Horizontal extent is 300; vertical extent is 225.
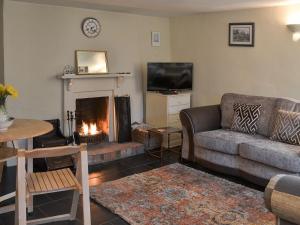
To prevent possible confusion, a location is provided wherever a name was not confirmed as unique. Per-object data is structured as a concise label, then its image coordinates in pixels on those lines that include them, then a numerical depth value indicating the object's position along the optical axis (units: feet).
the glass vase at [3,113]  9.38
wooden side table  16.28
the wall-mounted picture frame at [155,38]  19.39
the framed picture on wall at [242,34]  15.98
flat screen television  18.22
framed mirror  16.33
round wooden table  8.77
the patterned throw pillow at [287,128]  12.51
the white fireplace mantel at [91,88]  15.94
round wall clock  16.35
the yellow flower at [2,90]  9.55
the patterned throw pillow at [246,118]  14.38
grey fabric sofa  11.84
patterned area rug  10.19
